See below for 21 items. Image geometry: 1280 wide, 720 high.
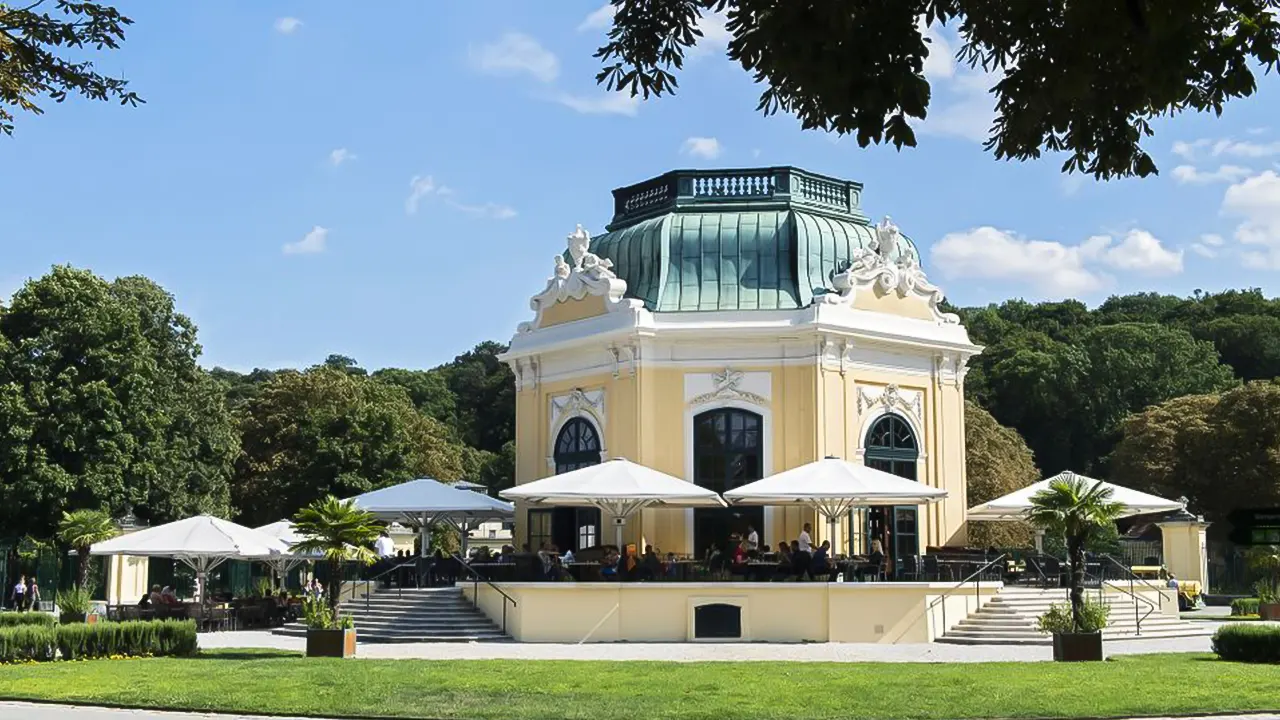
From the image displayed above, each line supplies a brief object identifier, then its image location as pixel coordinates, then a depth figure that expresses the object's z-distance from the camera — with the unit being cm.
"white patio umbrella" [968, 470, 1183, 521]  2859
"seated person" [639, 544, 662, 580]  2597
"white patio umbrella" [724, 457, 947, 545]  2566
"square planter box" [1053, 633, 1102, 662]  1966
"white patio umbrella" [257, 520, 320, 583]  3372
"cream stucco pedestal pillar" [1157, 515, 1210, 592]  3925
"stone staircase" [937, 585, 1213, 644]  2486
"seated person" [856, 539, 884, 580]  2598
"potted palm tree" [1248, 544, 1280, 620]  2886
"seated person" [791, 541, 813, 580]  2572
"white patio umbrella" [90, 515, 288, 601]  2773
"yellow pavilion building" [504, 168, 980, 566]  2969
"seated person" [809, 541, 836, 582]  2559
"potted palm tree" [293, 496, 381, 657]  2130
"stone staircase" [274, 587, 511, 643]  2570
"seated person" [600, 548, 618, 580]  2606
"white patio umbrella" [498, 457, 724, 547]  2622
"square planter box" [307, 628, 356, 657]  2127
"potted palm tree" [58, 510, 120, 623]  3319
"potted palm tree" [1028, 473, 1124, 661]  1972
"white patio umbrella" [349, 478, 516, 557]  2919
